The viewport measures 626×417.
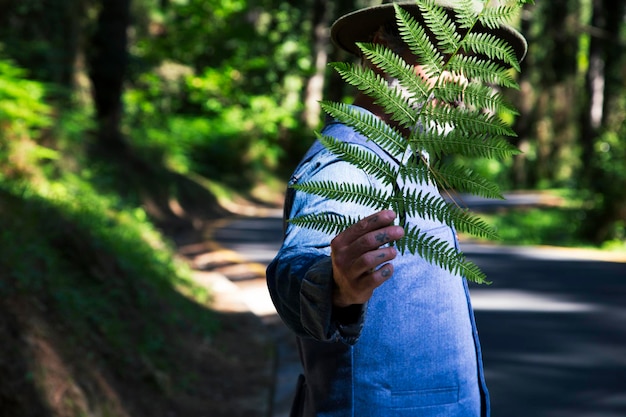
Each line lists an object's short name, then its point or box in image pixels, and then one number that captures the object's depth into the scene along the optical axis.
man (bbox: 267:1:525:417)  2.06
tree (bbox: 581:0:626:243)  19.61
